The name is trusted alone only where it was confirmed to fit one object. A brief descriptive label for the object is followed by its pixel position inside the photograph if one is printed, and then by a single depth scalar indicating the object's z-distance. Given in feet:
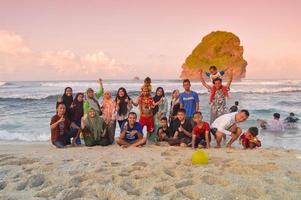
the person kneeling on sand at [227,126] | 20.99
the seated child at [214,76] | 23.49
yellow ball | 16.35
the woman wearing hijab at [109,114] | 24.24
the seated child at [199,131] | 21.34
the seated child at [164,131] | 23.31
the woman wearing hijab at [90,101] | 25.22
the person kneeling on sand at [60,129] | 22.44
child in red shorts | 23.94
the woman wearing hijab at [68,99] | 24.82
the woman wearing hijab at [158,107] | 24.40
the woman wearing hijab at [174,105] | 24.18
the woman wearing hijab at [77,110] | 24.84
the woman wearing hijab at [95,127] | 23.13
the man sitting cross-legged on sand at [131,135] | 22.41
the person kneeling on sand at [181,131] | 22.30
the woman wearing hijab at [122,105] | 24.04
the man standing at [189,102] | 23.84
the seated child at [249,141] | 22.29
